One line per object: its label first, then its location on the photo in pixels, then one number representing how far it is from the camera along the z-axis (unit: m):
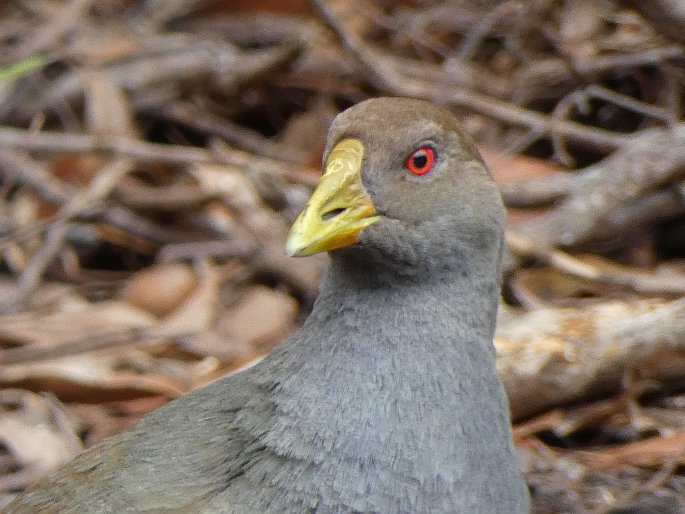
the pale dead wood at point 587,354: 7.89
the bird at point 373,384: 5.63
